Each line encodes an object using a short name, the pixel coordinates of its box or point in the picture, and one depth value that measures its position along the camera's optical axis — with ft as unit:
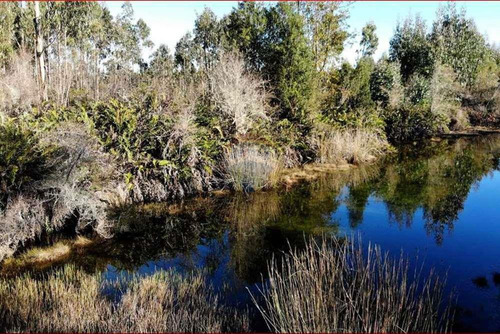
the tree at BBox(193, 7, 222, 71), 134.72
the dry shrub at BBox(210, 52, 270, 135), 47.50
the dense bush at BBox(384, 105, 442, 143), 74.84
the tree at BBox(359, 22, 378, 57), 99.81
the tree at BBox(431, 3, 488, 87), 106.63
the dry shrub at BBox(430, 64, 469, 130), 81.00
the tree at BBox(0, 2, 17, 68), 78.53
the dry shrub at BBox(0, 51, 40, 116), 38.83
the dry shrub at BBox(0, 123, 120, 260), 23.94
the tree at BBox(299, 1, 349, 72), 73.05
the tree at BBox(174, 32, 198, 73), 140.56
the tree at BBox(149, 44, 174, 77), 119.85
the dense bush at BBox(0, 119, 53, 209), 24.18
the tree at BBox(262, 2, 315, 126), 55.01
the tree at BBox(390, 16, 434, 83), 95.96
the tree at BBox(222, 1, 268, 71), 64.90
